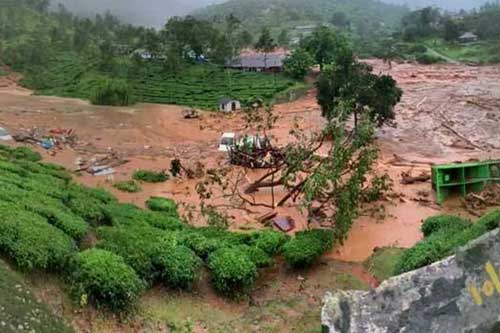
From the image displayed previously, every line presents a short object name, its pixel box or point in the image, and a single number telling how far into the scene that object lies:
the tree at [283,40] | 84.50
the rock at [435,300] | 6.78
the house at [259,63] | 59.54
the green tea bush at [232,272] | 13.14
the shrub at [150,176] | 25.31
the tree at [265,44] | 57.62
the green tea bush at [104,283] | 10.73
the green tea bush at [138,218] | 16.27
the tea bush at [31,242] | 10.76
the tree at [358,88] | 29.22
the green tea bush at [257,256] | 14.49
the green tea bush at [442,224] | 14.76
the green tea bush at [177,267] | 12.66
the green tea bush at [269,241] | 15.26
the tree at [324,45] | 55.03
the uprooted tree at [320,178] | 16.69
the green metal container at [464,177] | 21.77
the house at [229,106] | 43.98
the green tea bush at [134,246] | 12.53
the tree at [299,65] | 54.28
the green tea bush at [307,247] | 14.83
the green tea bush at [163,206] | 20.51
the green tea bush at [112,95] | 45.31
